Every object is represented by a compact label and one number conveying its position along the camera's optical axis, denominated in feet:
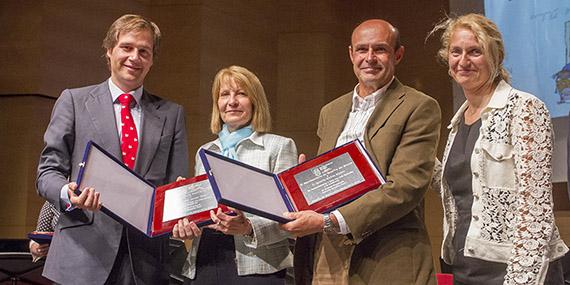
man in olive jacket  7.72
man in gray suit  8.34
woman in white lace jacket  7.06
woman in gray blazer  8.77
